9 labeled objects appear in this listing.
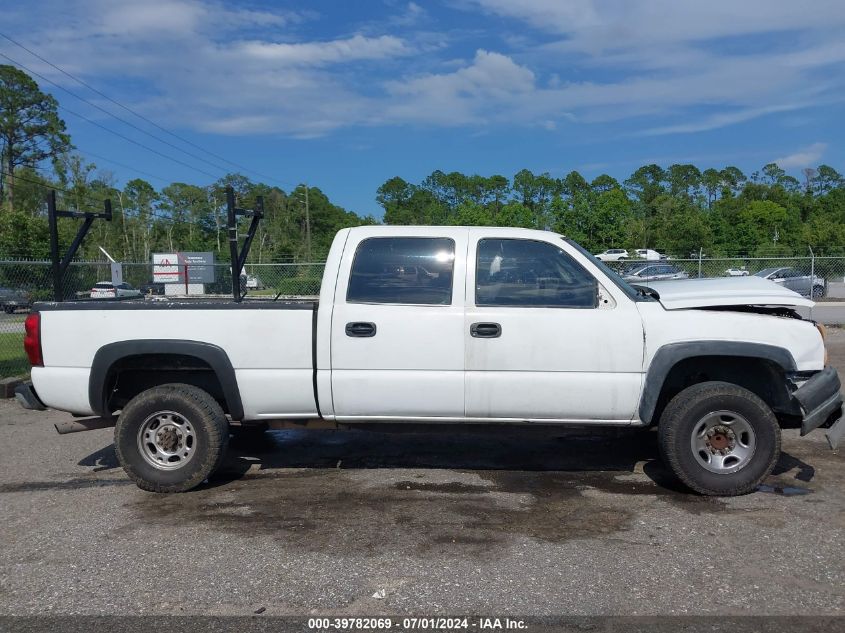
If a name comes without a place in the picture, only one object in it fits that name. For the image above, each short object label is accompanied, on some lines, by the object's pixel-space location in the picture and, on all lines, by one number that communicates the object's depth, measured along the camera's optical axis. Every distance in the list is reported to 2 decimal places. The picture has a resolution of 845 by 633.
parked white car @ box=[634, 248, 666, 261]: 47.38
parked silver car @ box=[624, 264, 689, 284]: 23.09
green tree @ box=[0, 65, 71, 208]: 61.72
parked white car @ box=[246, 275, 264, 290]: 21.69
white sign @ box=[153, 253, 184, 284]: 23.62
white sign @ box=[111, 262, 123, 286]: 13.87
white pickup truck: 4.97
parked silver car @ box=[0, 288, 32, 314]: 16.66
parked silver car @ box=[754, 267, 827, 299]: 25.05
